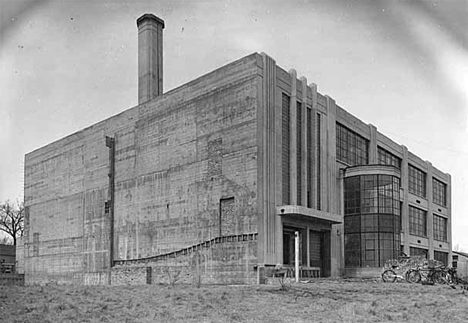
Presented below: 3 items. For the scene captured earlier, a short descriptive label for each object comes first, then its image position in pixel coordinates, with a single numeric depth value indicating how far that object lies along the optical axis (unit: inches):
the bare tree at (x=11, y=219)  3614.7
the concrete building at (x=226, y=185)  1444.4
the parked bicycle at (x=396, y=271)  1288.1
